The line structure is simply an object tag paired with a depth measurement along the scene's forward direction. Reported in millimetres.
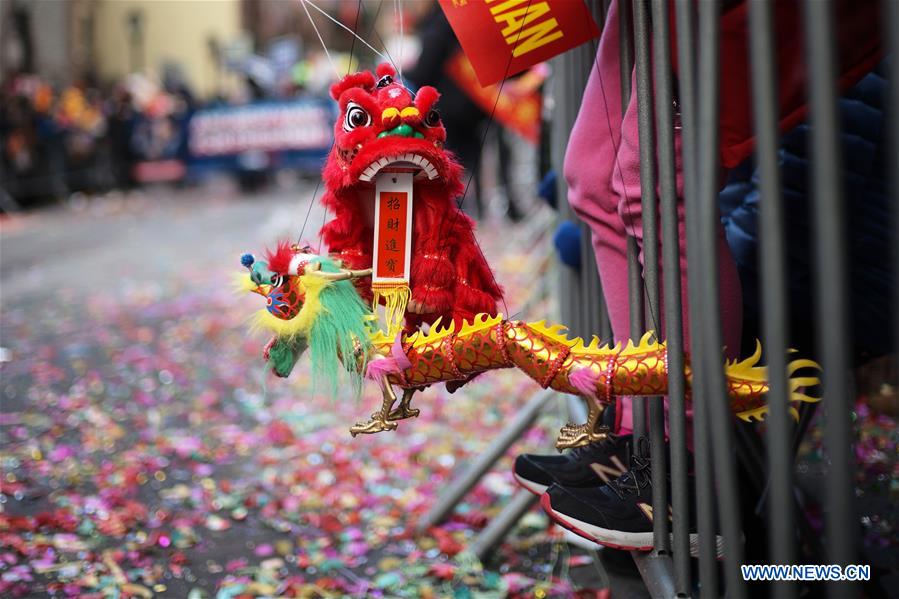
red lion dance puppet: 3052
